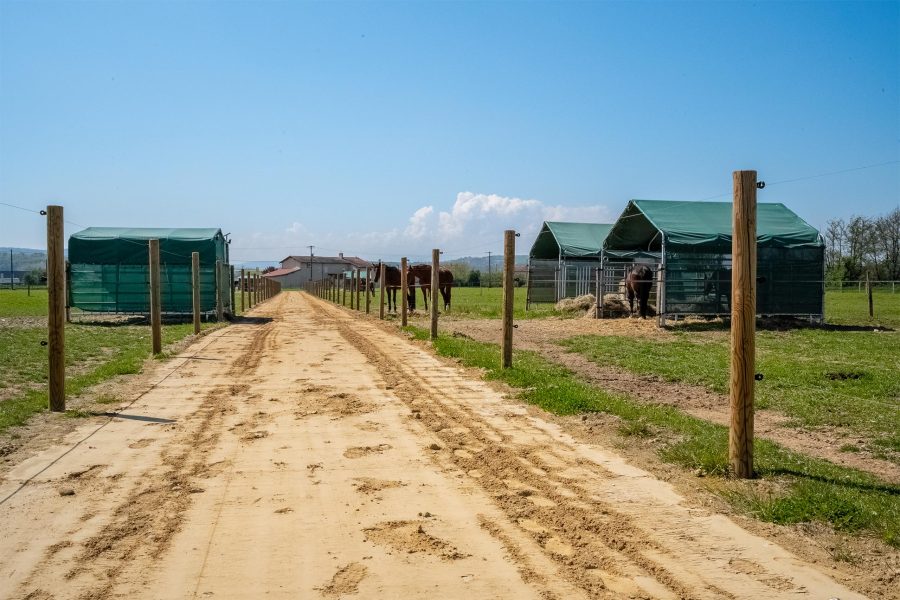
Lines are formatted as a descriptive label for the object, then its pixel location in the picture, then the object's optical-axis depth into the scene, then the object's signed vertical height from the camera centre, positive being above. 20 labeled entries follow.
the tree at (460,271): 81.71 +1.86
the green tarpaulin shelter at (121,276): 22.58 +0.45
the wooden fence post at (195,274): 15.66 +0.32
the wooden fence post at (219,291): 21.06 -0.07
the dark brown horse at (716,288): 19.72 -0.09
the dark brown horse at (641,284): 21.42 +0.04
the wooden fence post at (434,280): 14.82 +0.15
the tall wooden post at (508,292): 10.34 -0.09
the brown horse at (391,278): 27.92 +0.37
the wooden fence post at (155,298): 12.29 -0.15
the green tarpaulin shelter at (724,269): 19.53 +0.45
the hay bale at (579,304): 24.81 -0.65
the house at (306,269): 120.39 +3.29
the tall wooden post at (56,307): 7.41 -0.18
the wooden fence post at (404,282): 19.00 +0.14
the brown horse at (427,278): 27.66 +0.37
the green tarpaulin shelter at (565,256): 29.88 +1.29
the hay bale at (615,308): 22.91 -0.73
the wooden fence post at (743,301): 5.14 -0.12
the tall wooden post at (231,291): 25.61 -0.09
